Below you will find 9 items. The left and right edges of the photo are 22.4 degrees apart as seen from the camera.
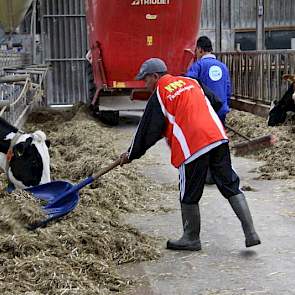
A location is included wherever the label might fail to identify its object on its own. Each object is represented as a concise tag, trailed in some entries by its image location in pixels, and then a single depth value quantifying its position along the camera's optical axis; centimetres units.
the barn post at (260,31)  2658
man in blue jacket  895
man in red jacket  624
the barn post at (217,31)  2634
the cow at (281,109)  1214
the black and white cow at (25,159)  742
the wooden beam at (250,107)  1546
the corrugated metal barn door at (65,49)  2180
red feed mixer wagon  1479
